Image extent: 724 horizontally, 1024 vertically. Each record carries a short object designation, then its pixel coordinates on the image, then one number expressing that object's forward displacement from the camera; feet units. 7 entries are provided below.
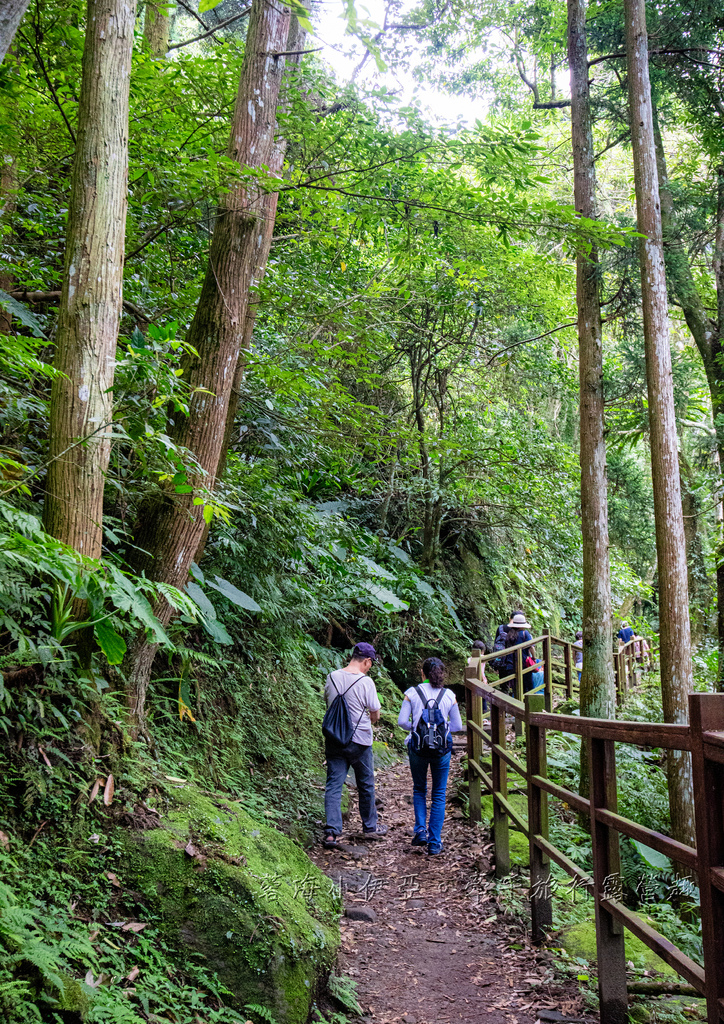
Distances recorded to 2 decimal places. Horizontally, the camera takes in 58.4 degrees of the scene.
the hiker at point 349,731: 19.38
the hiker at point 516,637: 37.63
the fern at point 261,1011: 9.62
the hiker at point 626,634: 52.01
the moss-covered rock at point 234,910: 10.05
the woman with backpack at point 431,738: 19.11
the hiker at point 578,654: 55.75
